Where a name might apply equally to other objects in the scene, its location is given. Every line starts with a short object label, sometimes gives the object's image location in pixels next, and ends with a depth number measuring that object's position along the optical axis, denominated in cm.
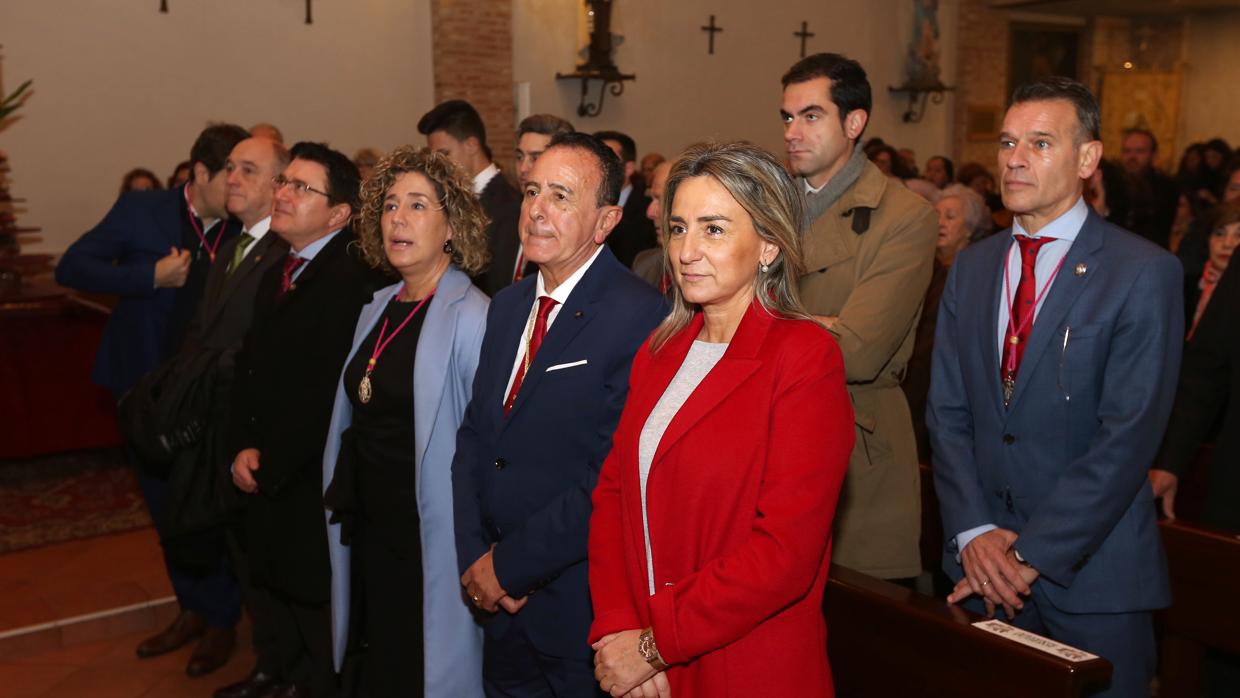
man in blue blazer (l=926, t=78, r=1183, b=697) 223
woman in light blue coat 281
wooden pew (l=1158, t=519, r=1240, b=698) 256
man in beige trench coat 269
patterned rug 543
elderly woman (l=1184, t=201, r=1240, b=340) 420
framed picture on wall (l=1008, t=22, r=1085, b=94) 1312
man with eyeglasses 322
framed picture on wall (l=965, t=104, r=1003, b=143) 1276
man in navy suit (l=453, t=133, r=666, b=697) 241
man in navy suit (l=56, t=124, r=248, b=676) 413
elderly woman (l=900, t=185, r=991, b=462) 378
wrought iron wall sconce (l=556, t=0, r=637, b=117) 1001
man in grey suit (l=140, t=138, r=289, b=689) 354
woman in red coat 180
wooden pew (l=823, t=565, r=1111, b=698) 186
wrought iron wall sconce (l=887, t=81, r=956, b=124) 1227
